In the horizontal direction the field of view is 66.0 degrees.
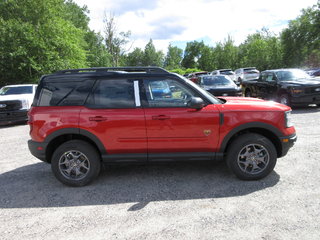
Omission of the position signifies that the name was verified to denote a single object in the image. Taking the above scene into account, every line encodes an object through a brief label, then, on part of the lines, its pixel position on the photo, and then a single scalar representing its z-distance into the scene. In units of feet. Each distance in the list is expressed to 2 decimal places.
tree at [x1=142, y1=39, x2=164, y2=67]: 241.47
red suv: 12.20
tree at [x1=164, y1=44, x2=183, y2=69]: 289.25
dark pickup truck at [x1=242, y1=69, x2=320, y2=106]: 30.30
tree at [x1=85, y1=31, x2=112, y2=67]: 119.14
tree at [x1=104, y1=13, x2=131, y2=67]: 99.45
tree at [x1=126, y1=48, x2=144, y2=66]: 263.29
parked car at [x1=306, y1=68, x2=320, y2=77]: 97.04
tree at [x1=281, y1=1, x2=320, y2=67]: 124.36
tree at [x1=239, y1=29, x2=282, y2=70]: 142.72
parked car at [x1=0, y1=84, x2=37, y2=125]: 30.73
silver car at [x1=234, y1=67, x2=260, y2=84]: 80.23
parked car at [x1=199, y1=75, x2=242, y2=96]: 35.14
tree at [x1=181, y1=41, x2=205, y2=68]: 301.02
